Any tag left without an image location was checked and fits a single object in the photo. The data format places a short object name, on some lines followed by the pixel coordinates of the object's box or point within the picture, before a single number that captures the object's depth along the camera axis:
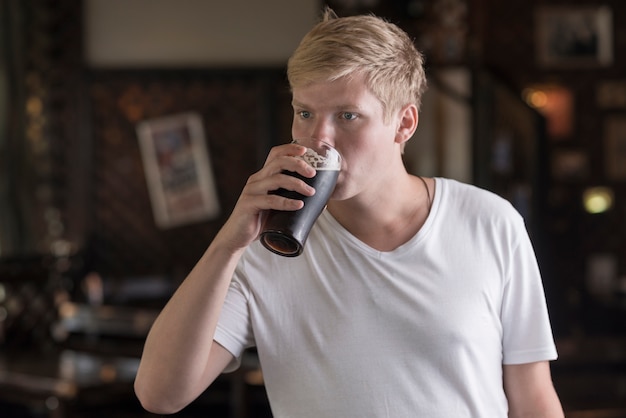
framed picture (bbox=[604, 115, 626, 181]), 7.38
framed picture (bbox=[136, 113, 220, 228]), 7.07
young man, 1.43
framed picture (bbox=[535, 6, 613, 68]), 7.31
